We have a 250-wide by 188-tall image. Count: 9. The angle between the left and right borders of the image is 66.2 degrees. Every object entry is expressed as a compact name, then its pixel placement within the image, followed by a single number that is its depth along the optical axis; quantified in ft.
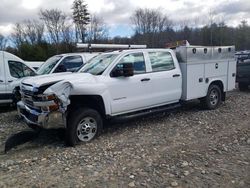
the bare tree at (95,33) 100.82
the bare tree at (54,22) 110.96
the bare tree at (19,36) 112.01
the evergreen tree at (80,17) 105.25
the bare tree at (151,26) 118.64
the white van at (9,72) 20.57
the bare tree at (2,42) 107.38
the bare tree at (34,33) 111.33
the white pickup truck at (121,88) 12.17
